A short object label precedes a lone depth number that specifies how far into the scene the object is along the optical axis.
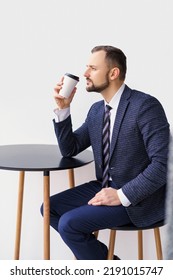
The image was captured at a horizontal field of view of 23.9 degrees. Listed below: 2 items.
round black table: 1.59
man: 1.50
